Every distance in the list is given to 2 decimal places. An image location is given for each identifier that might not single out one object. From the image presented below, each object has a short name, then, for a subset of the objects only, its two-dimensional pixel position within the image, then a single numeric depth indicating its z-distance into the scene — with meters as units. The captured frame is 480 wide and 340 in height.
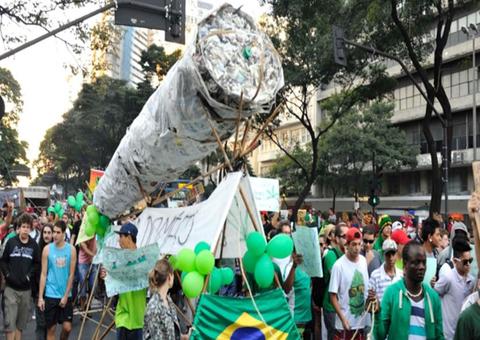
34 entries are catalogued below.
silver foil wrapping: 4.39
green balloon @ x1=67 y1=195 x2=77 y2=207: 10.12
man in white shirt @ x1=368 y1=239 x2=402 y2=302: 5.84
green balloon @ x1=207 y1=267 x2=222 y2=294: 4.88
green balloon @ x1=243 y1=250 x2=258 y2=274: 4.80
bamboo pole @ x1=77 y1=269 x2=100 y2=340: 6.95
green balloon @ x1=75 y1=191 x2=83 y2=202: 9.93
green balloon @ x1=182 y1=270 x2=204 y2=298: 4.36
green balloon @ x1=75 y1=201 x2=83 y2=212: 10.02
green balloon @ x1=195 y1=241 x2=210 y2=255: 4.54
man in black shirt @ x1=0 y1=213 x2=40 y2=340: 7.33
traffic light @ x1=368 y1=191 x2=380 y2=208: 22.89
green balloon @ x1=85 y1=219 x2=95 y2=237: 7.57
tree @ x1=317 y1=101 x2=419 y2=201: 37.56
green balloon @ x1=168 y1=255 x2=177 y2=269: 5.91
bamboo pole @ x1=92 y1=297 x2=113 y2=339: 6.47
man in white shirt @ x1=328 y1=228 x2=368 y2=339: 6.00
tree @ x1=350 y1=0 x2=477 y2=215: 15.16
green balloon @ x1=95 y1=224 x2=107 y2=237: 7.59
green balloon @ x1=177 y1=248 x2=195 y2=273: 4.43
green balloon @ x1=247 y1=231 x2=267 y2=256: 4.70
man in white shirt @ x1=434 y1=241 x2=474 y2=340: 5.19
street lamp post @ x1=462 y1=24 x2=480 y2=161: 30.09
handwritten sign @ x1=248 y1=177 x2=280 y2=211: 10.34
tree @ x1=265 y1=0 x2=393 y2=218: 18.34
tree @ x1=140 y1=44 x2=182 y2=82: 30.75
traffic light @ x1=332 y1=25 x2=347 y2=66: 12.77
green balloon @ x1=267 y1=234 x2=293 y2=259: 4.70
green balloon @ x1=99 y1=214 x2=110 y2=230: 7.56
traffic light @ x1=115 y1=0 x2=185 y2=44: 8.85
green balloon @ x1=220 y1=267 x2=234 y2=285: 4.97
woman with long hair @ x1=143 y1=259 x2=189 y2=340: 4.72
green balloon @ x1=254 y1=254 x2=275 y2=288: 4.69
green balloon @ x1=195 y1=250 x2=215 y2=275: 4.35
